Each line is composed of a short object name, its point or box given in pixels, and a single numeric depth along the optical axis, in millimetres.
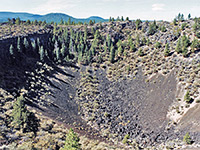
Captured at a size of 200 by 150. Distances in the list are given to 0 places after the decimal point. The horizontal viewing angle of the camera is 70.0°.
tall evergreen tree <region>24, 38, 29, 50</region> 70481
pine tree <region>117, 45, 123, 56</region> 78812
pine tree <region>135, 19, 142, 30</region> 99138
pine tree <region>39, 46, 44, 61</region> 68931
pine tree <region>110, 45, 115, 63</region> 75500
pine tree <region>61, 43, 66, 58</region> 79031
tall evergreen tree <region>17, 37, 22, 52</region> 66125
